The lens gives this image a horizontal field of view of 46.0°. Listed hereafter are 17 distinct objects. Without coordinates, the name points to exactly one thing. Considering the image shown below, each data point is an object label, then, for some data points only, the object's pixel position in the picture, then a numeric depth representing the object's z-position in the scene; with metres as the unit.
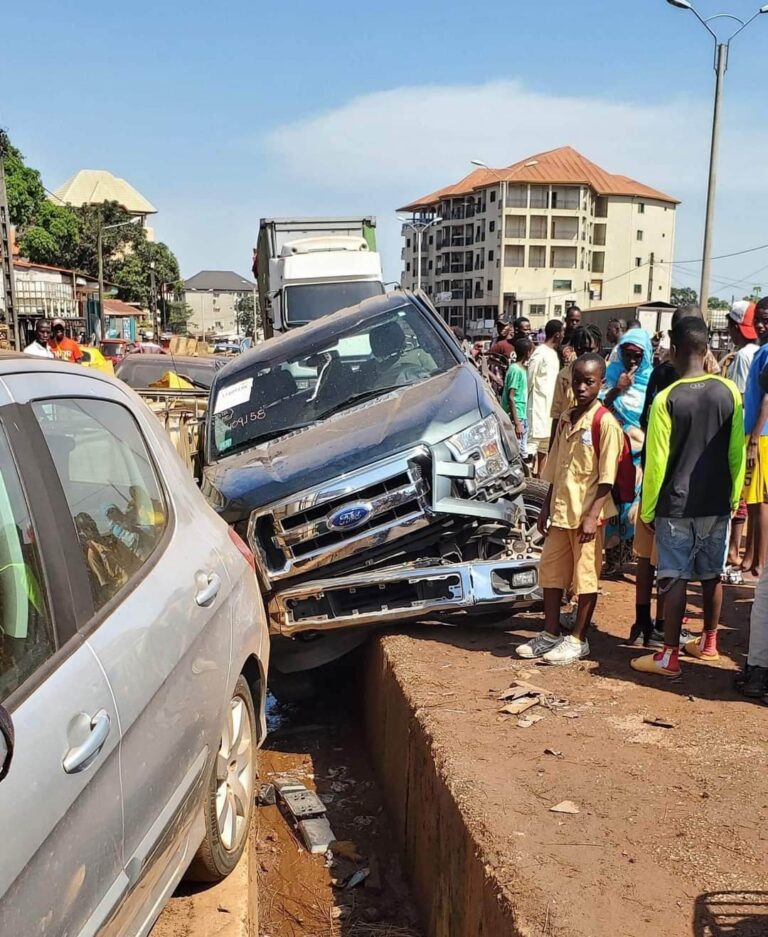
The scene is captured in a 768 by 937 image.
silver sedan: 1.83
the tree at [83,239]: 53.66
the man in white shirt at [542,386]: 8.45
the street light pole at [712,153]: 16.92
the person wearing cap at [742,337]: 6.60
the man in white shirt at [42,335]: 10.40
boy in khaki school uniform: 4.72
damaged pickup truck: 4.98
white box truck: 14.97
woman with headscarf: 6.56
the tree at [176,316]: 87.61
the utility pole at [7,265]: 17.72
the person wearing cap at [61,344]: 10.77
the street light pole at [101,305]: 44.68
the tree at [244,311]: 117.83
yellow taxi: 12.43
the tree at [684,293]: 116.63
